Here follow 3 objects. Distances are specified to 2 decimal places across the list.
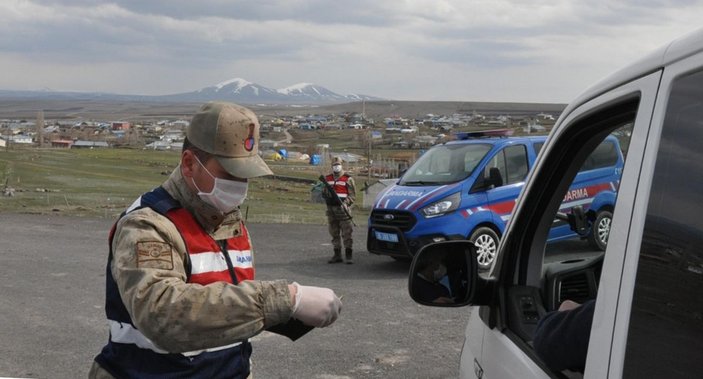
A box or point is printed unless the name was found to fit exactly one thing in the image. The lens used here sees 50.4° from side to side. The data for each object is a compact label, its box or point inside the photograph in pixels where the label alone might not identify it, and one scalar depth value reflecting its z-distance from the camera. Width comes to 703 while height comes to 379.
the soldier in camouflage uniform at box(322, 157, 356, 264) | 11.82
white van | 1.37
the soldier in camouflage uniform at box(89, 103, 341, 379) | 2.02
